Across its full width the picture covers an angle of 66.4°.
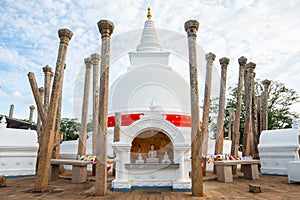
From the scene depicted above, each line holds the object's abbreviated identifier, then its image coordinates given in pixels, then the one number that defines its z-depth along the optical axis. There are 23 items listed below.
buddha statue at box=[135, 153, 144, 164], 6.70
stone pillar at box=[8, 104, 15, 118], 17.23
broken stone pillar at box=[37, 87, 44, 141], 10.57
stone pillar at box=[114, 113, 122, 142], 8.54
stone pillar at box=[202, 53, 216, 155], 8.23
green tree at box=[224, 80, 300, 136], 18.09
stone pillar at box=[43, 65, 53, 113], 9.23
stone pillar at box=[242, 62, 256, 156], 9.07
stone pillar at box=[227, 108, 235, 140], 13.95
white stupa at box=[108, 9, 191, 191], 6.11
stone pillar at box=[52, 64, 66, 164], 8.73
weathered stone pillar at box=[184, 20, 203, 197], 5.24
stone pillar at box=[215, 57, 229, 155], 8.87
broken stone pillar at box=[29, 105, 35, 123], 17.06
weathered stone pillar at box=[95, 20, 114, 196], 5.34
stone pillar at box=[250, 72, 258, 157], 10.31
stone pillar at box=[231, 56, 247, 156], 8.93
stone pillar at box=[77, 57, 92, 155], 9.30
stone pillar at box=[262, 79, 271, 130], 11.13
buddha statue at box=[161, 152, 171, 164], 6.51
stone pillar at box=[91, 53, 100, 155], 8.66
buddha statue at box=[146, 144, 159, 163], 6.84
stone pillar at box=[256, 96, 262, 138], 11.30
